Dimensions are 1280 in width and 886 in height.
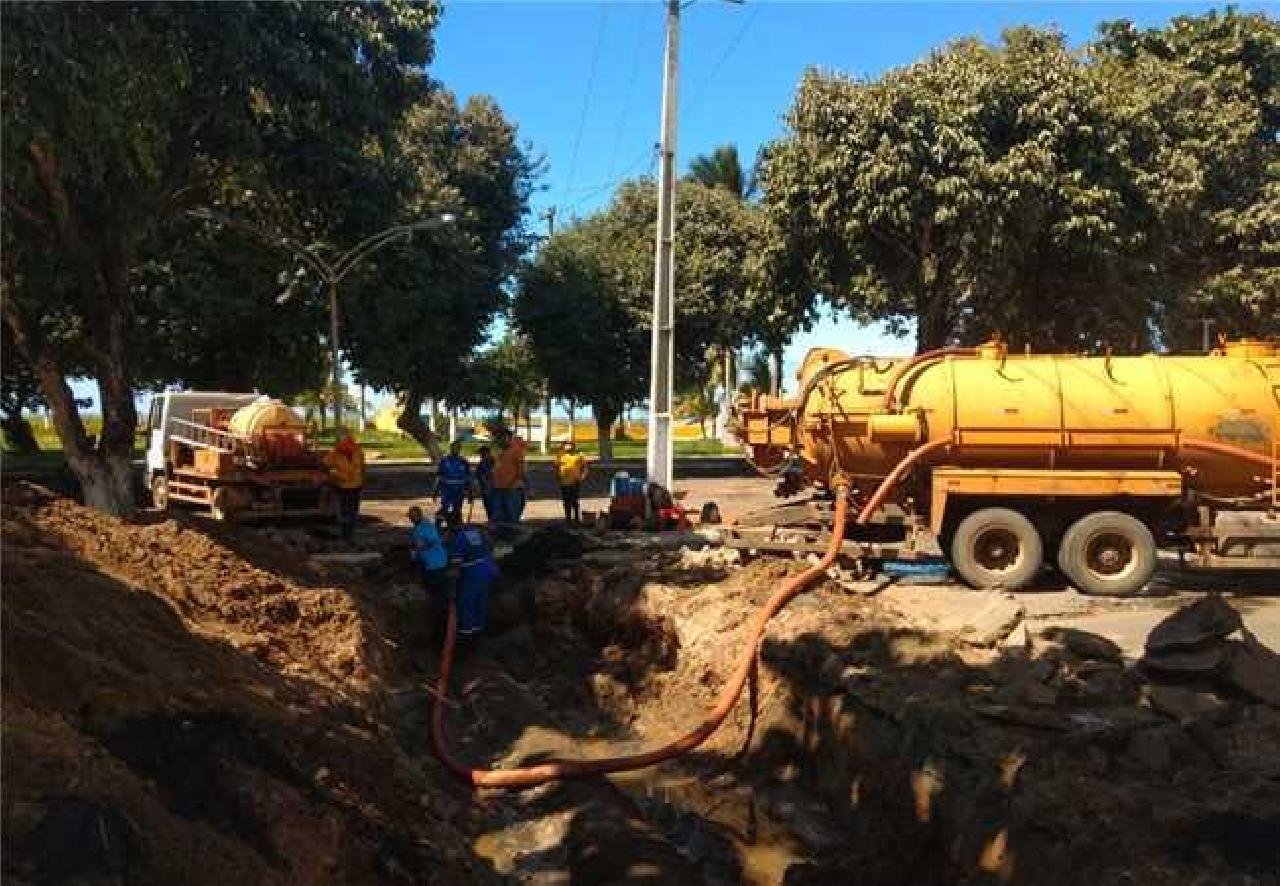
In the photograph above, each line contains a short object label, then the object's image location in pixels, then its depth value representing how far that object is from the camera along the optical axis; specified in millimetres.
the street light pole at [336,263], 22344
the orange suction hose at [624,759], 8445
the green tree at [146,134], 9984
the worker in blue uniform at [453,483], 16344
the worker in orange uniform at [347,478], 16906
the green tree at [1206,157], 21422
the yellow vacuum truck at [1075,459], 12078
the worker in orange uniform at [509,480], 17062
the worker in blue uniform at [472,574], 12070
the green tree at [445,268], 28969
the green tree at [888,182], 20094
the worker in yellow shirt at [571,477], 18938
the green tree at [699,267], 37406
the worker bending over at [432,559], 12211
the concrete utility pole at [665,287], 19688
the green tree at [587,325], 36875
